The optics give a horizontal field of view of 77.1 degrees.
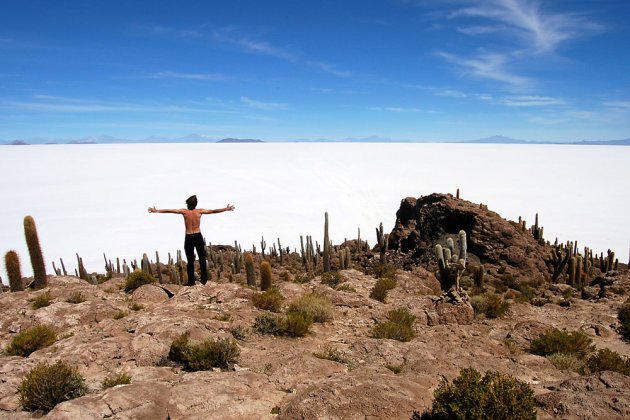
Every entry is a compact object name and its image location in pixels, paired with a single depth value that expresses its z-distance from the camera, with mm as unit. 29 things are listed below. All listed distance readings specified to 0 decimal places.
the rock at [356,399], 4605
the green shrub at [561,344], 7988
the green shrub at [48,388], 5113
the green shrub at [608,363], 6978
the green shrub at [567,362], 7223
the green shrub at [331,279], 13088
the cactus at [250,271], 15018
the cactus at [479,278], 15672
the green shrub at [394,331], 8547
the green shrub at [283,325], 8195
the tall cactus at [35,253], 11930
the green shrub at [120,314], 8922
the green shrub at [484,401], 4344
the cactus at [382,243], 21777
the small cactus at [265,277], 12531
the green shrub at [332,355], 6938
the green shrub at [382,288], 11750
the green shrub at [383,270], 14622
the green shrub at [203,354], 6277
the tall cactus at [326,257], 19188
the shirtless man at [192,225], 9344
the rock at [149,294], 10278
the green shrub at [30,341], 7426
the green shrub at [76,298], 9953
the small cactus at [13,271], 11891
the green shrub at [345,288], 12059
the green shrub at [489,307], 11008
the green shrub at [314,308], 9258
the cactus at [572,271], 18661
